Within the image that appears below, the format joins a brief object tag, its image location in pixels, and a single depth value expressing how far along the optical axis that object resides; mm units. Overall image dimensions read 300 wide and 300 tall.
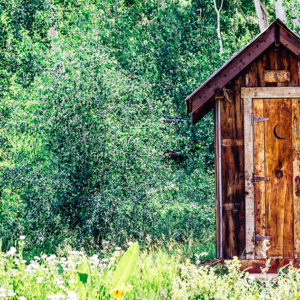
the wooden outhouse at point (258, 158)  12513
